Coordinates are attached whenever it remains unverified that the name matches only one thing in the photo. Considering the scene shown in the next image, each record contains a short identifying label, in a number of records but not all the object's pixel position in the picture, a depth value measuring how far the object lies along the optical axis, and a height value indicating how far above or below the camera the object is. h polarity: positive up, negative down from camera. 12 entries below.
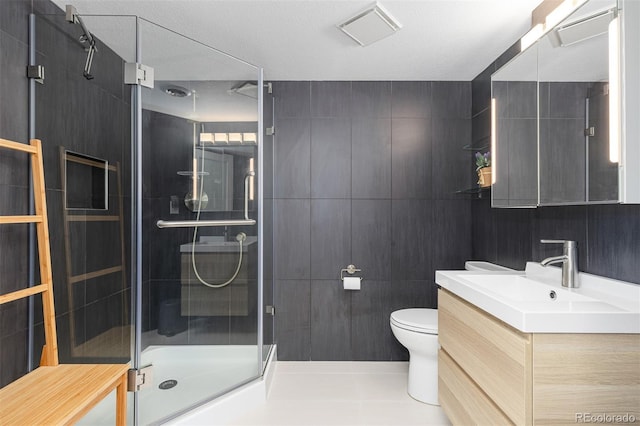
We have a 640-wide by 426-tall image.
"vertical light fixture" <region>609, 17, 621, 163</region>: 1.23 +0.45
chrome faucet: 1.56 -0.21
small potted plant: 2.24 +0.31
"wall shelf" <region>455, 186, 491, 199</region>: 2.33 +0.18
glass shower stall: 1.66 +0.11
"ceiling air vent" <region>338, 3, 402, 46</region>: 1.81 +1.05
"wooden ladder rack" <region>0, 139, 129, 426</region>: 1.16 -0.64
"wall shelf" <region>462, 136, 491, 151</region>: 2.45 +0.53
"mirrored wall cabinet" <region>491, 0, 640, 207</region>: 1.21 +0.45
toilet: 2.09 -0.82
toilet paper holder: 2.75 -0.42
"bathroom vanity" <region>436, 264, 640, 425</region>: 1.12 -0.48
